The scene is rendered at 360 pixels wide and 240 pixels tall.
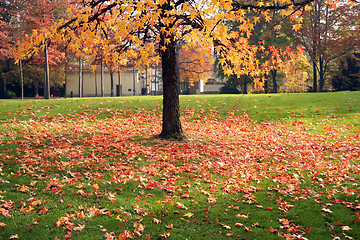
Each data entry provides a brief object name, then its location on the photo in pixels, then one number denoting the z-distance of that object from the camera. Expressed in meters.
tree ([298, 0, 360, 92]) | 30.44
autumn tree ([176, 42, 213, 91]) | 50.33
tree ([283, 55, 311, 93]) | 48.50
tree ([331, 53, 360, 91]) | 31.59
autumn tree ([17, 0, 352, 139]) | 7.45
